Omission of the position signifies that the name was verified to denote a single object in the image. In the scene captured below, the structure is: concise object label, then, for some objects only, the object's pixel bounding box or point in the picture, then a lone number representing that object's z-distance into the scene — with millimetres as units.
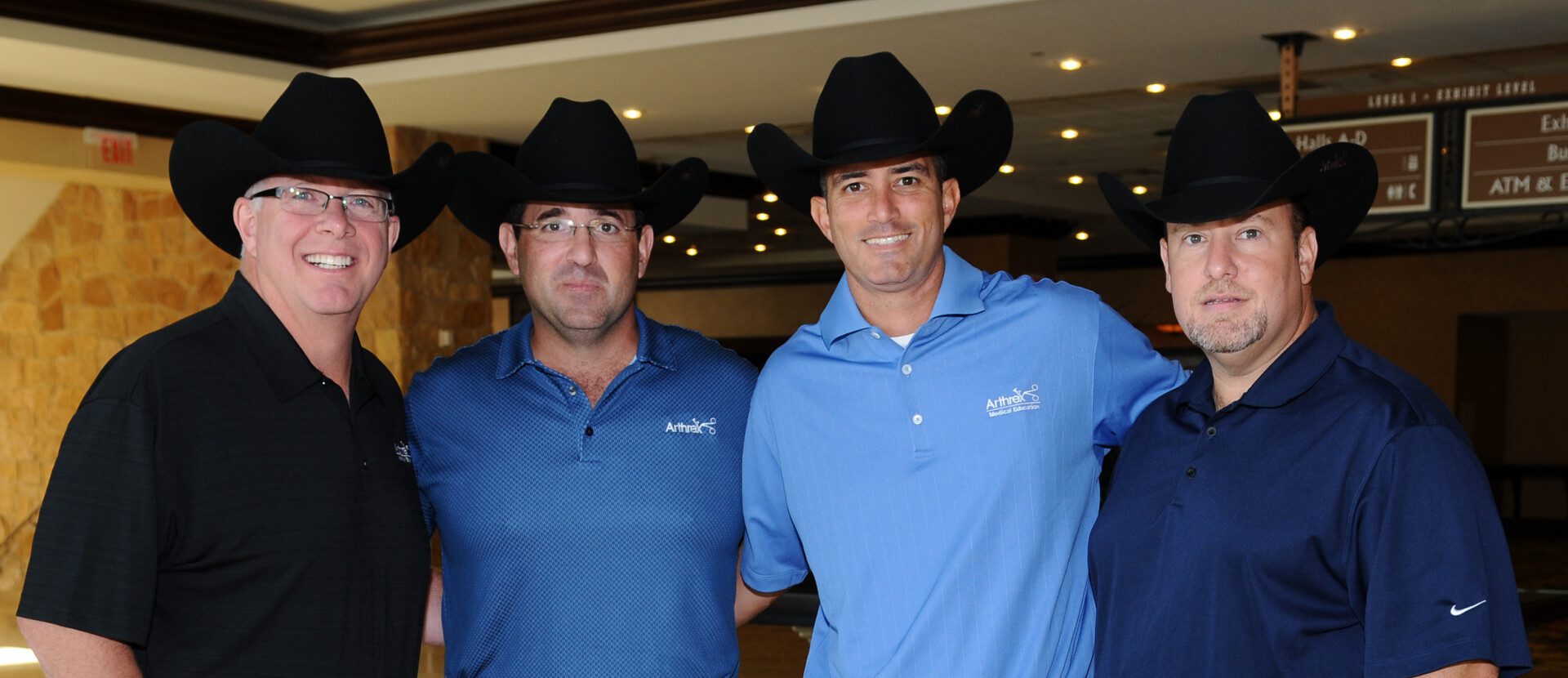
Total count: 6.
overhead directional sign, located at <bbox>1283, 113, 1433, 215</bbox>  6605
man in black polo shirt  1917
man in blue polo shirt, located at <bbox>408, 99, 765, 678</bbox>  2496
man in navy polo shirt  1844
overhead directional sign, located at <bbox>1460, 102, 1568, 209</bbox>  6383
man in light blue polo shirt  2336
